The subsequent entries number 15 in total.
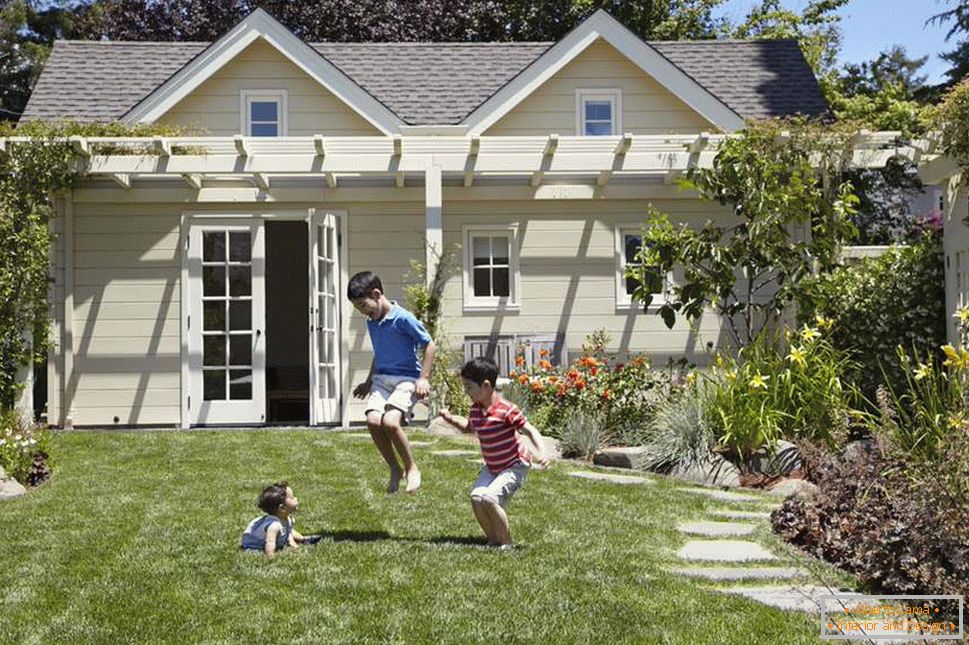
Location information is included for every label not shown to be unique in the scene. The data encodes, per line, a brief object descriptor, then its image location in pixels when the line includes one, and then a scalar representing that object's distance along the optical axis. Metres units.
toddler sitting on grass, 6.19
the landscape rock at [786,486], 8.80
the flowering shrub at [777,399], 9.48
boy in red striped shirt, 6.11
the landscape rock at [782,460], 9.28
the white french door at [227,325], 13.63
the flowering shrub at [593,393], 10.99
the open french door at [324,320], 13.26
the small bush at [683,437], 9.53
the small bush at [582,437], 10.42
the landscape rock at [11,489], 8.45
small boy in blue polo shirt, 6.99
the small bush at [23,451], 9.05
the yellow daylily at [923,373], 7.31
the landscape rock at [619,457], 9.88
